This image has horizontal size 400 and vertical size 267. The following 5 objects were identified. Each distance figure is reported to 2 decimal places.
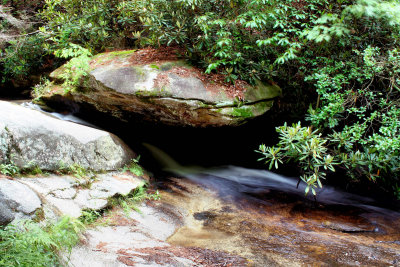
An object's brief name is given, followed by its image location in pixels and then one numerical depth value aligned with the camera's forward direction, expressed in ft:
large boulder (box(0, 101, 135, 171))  14.03
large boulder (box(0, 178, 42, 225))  9.48
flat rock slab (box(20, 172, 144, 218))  12.17
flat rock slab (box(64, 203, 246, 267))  9.36
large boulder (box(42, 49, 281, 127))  20.12
